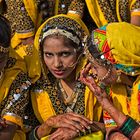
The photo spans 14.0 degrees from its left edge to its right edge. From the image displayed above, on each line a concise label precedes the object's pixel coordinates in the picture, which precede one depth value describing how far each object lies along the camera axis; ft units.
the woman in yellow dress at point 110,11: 18.79
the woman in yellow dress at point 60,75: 15.84
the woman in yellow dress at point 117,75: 14.10
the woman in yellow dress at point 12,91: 14.79
